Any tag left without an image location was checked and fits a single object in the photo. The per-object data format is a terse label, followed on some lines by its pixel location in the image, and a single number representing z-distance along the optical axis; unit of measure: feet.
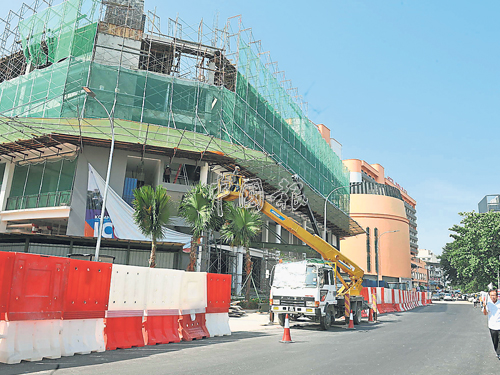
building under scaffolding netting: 89.04
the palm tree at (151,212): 68.23
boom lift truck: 50.80
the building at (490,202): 370.94
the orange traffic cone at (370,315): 65.87
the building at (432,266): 527.40
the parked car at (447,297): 225.76
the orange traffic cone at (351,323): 54.39
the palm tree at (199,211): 72.77
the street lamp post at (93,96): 55.01
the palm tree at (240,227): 81.66
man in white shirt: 29.56
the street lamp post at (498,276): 159.60
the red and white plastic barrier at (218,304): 41.93
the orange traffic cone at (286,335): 39.10
